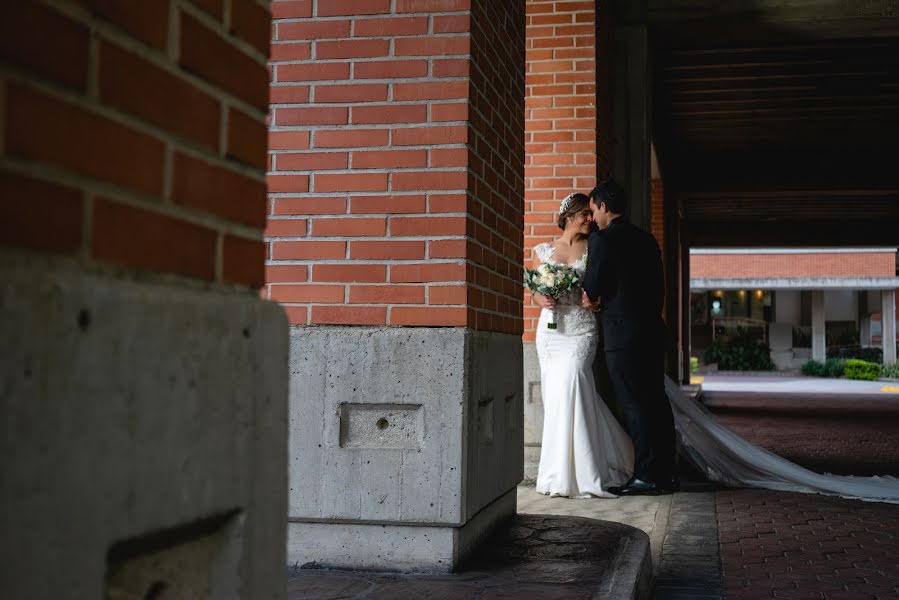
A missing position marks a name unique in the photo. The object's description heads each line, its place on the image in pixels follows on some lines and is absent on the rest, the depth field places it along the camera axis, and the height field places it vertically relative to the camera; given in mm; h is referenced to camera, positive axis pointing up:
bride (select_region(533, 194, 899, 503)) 6164 -488
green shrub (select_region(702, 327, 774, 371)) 35375 +67
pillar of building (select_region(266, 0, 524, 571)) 3555 +302
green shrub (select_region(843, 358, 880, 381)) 28891 -364
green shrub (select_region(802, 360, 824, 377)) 31594 -378
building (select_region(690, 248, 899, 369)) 33125 +2440
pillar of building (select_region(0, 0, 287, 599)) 1088 +50
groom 6172 +179
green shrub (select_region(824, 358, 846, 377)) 30797 -317
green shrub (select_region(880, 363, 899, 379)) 29344 -389
